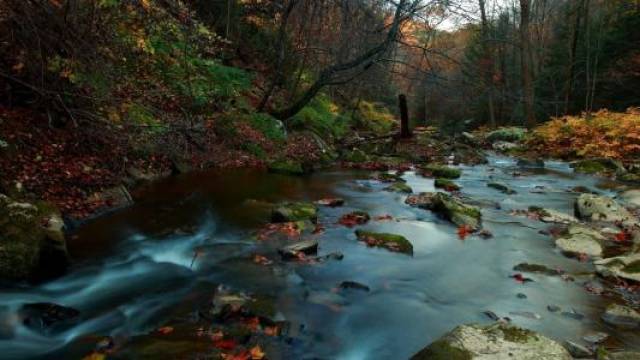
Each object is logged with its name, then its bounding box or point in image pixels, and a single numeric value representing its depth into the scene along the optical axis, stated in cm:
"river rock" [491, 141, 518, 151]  2170
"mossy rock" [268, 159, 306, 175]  1285
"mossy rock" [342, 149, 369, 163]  1629
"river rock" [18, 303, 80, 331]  481
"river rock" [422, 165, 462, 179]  1412
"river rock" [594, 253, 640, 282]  618
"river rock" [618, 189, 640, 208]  1057
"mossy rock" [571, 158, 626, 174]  1505
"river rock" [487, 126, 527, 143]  2342
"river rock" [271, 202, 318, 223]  826
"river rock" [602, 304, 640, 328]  502
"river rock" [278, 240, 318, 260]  667
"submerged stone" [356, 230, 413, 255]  736
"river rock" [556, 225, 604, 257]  733
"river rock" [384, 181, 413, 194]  1162
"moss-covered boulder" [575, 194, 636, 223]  916
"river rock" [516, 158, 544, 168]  1709
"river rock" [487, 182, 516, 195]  1218
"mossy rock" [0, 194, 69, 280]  545
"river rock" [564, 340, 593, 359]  435
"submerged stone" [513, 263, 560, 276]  654
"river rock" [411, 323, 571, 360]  384
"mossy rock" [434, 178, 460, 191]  1242
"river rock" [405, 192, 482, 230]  885
